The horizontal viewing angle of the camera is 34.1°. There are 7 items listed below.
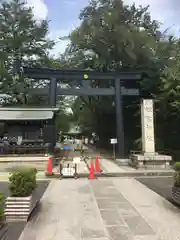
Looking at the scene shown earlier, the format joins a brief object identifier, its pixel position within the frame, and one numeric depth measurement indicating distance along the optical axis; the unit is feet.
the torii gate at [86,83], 74.38
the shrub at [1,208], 16.96
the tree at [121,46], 88.89
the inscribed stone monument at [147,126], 61.72
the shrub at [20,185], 21.95
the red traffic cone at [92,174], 45.95
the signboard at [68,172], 46.98
